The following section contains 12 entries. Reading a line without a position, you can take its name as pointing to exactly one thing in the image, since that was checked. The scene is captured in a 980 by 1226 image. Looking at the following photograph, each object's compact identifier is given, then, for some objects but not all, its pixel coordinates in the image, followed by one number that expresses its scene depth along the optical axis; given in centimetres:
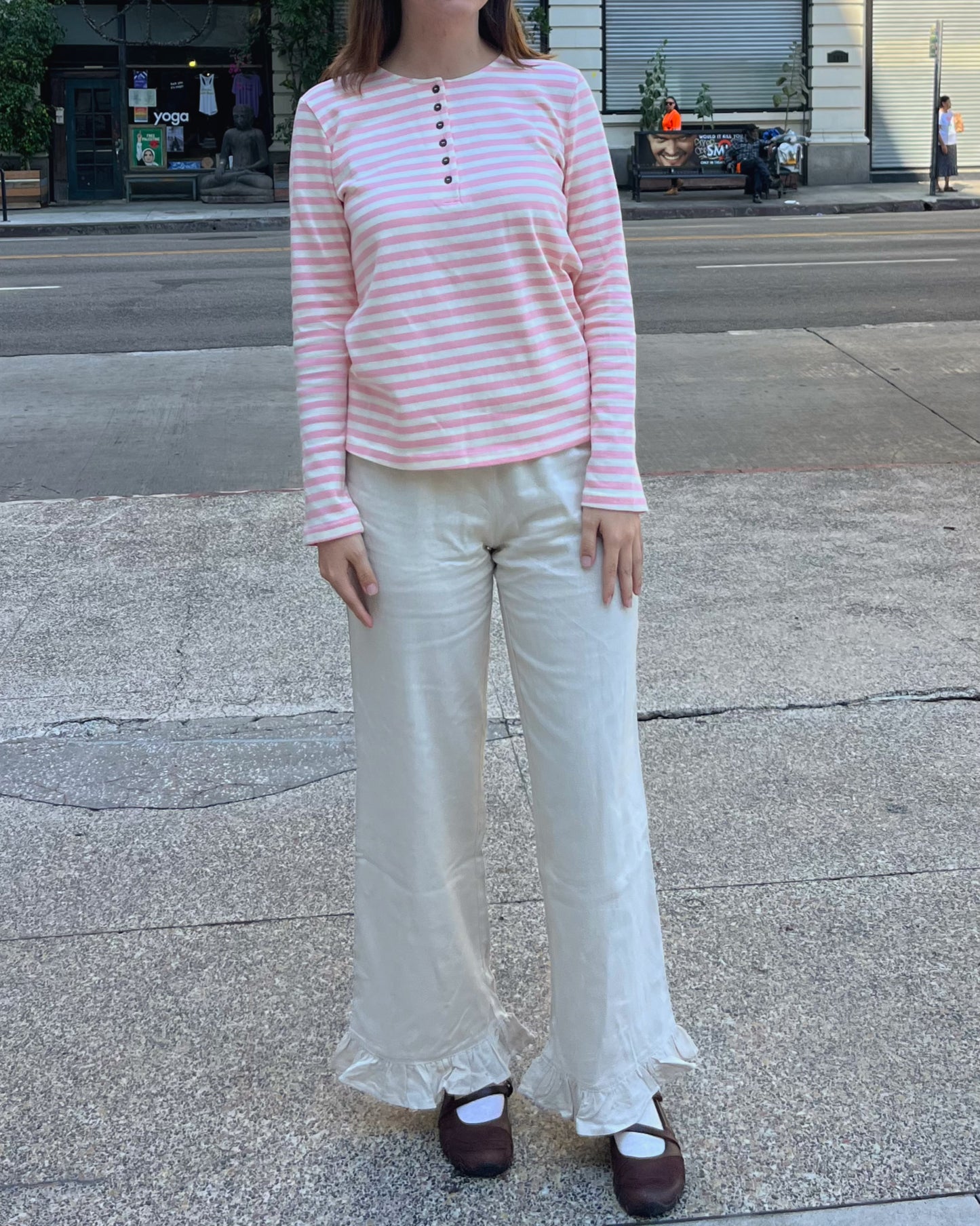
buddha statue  2541
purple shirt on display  2648
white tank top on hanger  2662
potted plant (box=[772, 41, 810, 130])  2662
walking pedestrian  2472
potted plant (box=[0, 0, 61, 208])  2445
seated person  2419
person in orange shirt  2544
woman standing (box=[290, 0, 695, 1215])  210
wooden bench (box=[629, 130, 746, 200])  2514
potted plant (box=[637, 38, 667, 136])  2584
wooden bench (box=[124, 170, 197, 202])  2644
